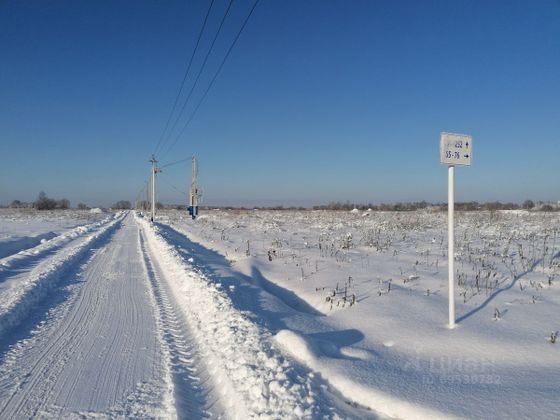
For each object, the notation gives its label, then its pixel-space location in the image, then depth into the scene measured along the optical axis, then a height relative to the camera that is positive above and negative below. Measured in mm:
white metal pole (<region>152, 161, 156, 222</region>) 47188 +2458
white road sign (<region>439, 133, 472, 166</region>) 5297 +806
